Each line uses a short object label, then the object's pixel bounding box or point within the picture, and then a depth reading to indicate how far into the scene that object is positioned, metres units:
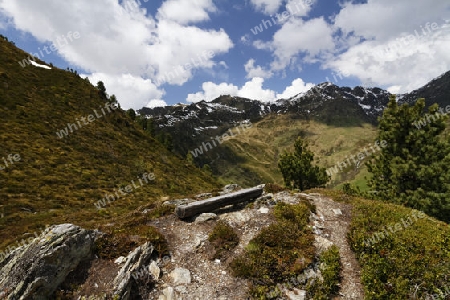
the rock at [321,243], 13.05
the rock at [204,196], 21.75
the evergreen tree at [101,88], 72.34
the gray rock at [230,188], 22.39
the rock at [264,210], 16.19
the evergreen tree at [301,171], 33.94
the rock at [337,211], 16.80
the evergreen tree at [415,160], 20.42
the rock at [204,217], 15.09
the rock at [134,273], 9.83
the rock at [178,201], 19.52
